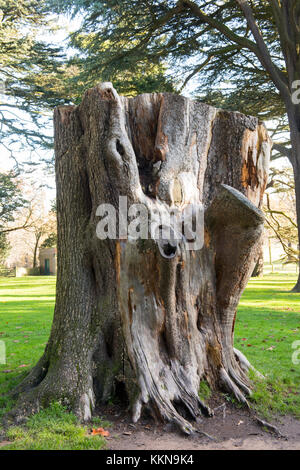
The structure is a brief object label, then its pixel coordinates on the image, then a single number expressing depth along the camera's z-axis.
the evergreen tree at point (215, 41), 13.95
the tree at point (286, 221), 20.70
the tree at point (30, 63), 16.83
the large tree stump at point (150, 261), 4.22
